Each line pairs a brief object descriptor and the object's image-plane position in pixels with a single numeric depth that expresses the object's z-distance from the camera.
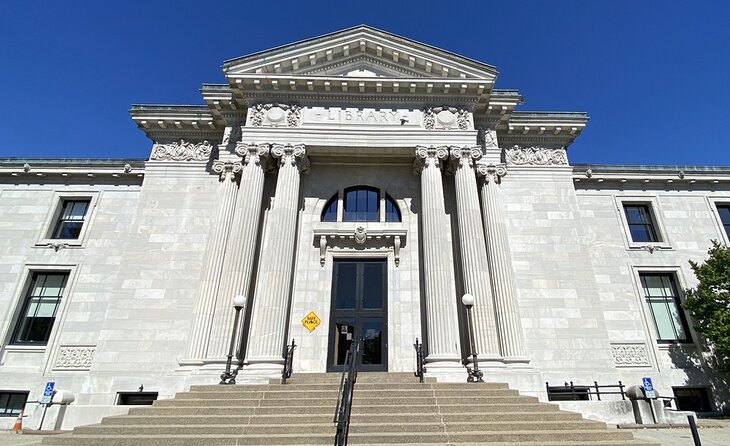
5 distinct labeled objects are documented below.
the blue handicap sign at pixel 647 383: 15.10
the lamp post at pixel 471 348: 12.59
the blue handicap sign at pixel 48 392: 13.53
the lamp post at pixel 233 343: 12.66
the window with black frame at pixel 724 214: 20.02
